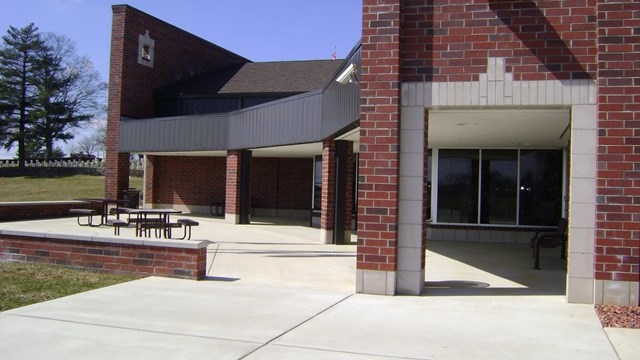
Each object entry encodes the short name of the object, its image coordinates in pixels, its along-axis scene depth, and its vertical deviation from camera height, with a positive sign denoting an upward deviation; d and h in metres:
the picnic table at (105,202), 19.03 -0.55
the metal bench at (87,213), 18.36 -0.92
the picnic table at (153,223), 14.13 -0.92
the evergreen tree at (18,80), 53.06 +9.72
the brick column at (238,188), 20.73 +0.04
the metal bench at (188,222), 14.13 -0.87
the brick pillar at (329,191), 15.11 +0.01
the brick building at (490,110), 7.42 +1.34
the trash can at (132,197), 23.71 -0.46
